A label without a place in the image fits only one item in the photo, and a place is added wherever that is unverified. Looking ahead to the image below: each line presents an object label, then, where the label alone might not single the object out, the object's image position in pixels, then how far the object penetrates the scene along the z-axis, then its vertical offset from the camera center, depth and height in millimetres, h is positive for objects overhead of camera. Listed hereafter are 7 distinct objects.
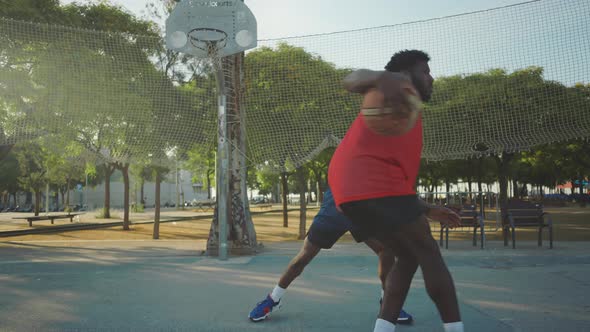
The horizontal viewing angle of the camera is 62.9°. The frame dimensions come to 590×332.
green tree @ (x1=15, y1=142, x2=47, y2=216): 30581 +1455
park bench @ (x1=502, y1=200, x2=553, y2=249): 9289 -632
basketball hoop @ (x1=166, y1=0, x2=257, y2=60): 7855 +2617
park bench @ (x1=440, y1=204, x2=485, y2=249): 9516 -655
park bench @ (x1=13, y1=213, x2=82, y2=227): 20297 -1114
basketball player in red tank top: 2322 -31
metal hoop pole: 7535 +324
